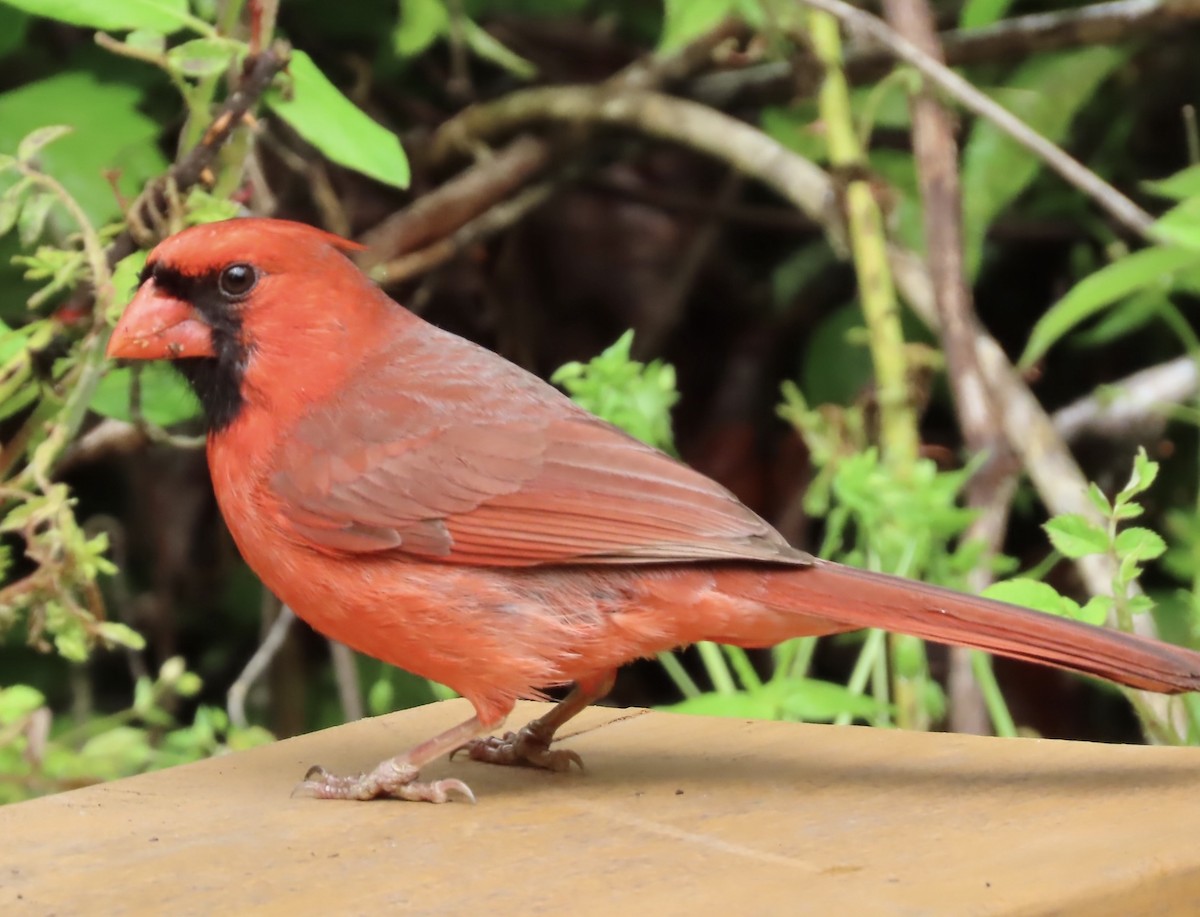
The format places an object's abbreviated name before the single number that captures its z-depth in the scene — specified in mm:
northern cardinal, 4191
